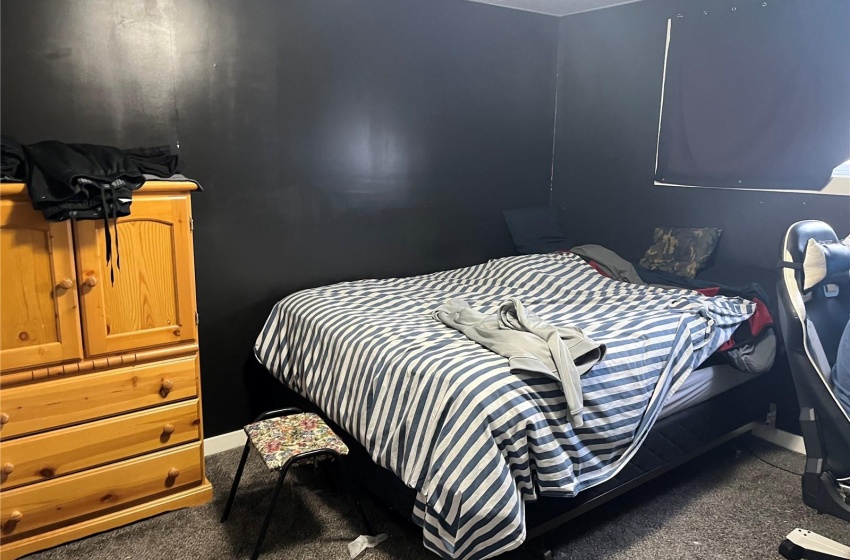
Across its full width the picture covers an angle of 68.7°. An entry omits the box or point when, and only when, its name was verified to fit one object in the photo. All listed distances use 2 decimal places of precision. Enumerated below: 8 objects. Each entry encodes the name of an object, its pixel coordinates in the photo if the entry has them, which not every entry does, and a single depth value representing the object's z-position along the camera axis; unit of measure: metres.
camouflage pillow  3.09
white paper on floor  2.13
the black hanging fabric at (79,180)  1.92
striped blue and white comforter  1.76
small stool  1.97
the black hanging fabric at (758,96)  2.74
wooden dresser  2.01
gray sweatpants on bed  1.90
